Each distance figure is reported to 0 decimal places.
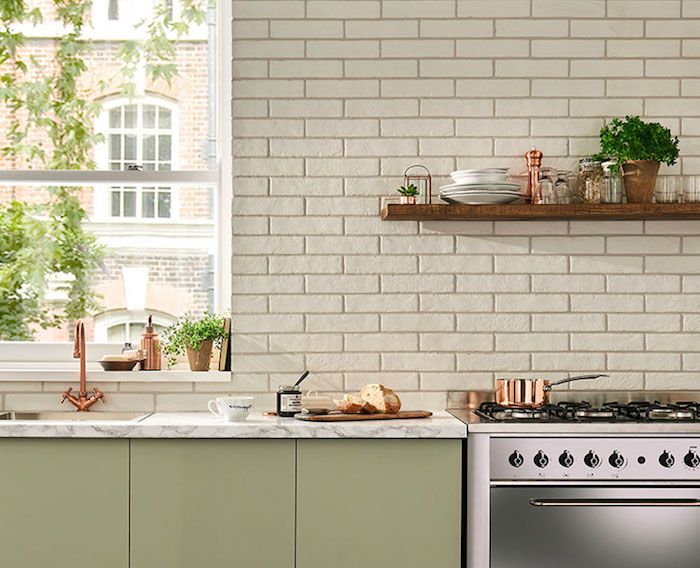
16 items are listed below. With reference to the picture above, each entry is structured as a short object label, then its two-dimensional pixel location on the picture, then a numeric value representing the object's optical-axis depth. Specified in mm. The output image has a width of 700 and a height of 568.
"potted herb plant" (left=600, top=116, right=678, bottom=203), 3027
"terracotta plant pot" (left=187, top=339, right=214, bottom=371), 3229
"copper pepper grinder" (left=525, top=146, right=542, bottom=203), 3141
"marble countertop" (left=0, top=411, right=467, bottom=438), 2623
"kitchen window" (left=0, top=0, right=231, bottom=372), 3410
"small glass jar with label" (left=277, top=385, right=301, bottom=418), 2910
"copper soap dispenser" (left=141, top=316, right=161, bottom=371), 3268
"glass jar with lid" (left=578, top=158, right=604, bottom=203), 3082
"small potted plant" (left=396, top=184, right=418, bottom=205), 3104
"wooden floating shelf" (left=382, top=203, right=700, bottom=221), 2988
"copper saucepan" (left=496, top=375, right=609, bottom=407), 3016
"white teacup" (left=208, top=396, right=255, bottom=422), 2732
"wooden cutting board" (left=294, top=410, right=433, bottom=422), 2750
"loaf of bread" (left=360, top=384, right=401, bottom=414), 2873
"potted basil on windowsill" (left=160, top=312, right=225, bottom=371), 3219
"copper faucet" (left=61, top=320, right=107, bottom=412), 3131
